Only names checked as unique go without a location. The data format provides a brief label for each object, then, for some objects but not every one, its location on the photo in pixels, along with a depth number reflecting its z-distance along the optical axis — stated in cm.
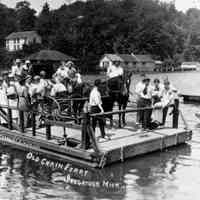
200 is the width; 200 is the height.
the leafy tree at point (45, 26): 10246
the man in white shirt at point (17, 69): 1511
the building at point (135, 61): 8971
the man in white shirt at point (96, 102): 1112
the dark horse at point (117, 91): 1270
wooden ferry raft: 1030
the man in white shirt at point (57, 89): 1430
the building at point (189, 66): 11697
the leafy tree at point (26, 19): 12753
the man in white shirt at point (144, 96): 1298
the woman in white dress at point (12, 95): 1362
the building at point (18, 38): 11248
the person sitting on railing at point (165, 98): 1289
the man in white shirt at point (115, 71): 1322
